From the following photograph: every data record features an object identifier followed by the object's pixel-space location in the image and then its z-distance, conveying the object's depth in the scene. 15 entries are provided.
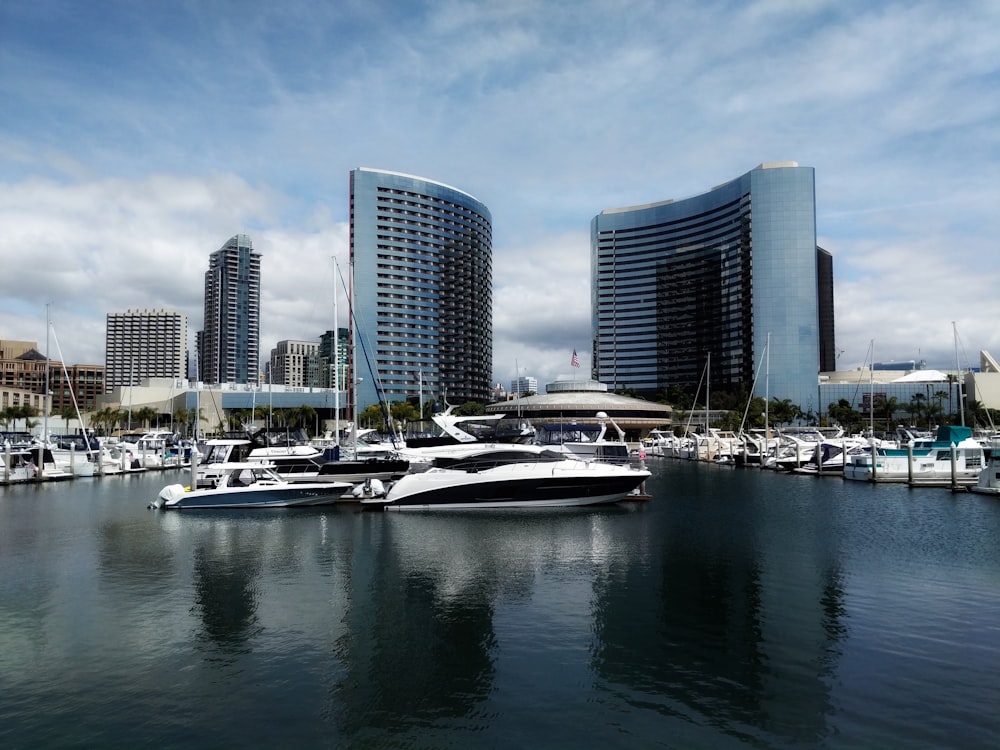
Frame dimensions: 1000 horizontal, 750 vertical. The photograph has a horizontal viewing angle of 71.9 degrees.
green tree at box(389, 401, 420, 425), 168.50
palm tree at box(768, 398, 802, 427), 171.88
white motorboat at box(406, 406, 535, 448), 60.22
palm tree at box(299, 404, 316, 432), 167.88
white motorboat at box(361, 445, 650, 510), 47.72
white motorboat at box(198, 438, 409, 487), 56.91
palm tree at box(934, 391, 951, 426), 165.05
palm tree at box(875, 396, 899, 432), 167.62
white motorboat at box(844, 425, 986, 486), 62.72
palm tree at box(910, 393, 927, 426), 169.75
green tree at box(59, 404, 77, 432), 180.40
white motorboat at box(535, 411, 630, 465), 63.41
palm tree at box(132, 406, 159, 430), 174.12
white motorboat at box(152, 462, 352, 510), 48.94
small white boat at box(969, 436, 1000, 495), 52.56
